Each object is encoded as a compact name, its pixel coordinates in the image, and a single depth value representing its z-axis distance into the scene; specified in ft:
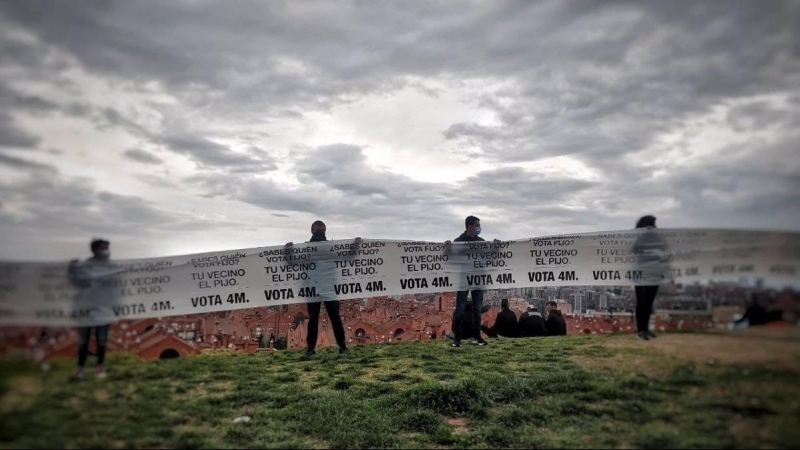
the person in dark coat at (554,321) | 30.71
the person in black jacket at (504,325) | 32.68
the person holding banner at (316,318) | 29.43
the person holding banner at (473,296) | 30.37
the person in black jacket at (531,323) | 31.91
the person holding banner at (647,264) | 22.94
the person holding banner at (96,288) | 20.39
